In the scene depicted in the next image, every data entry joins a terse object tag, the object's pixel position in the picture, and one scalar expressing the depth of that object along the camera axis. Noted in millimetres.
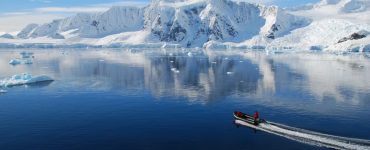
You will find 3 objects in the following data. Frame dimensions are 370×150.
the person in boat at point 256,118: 50469
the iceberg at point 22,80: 81838
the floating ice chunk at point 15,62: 138650
